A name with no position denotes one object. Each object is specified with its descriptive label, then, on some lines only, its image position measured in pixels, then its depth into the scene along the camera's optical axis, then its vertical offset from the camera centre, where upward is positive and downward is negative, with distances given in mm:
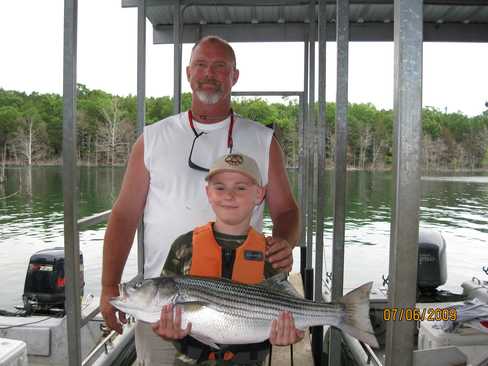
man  2250 -32
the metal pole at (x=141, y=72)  3896 +806
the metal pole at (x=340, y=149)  2504 +118
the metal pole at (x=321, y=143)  3400 +200
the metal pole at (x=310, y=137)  4926 +389
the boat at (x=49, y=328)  2975 -1247
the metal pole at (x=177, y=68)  4531 +1011
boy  1859 -303
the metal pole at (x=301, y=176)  5797 -83
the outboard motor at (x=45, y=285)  4301 -1073
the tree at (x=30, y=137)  37625 +2576
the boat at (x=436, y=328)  2951 -1124
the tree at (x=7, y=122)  40375 +4000
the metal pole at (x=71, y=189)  2125 -98
